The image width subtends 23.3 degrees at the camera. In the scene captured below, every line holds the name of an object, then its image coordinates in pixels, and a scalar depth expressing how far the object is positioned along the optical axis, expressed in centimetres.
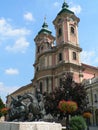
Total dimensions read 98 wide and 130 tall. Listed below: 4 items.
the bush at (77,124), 1986
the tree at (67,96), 3459
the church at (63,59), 4856
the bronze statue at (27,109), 1205
